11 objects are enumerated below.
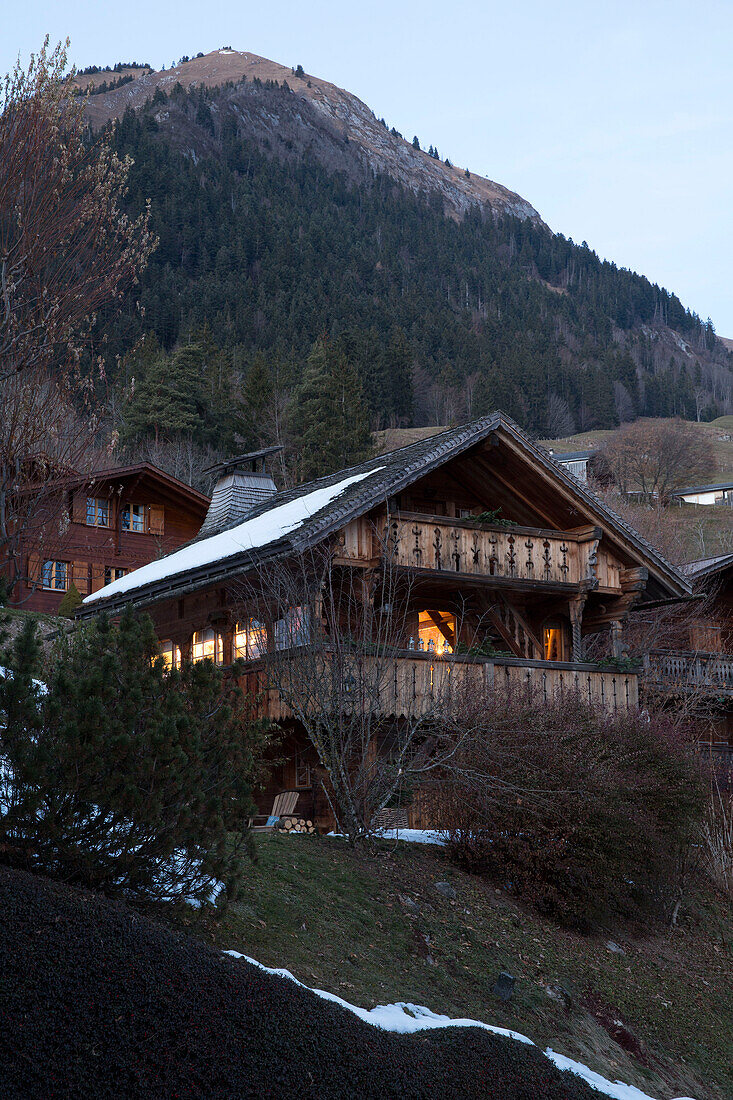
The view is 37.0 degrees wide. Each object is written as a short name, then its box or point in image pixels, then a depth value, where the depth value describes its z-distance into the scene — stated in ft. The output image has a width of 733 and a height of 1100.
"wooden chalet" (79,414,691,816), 63.21
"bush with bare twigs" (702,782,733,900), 62.28
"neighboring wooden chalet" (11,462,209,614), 130.31
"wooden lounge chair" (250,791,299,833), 62.26
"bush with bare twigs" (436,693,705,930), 48.80
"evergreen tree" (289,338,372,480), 205.87
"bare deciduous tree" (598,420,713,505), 260.62
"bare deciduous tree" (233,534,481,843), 48.78
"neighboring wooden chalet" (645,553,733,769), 91.35
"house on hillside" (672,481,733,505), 257.55
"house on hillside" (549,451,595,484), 260.54
